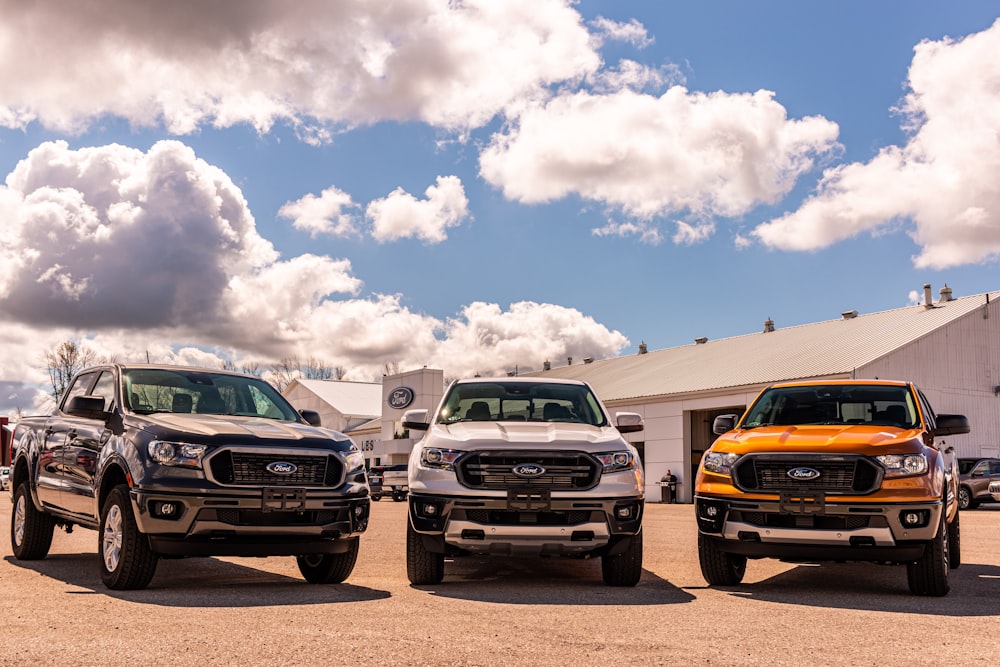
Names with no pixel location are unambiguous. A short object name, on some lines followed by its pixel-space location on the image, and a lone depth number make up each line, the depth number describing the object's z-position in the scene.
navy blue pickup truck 8.25
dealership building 36.97
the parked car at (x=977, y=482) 31.42
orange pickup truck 8.75
